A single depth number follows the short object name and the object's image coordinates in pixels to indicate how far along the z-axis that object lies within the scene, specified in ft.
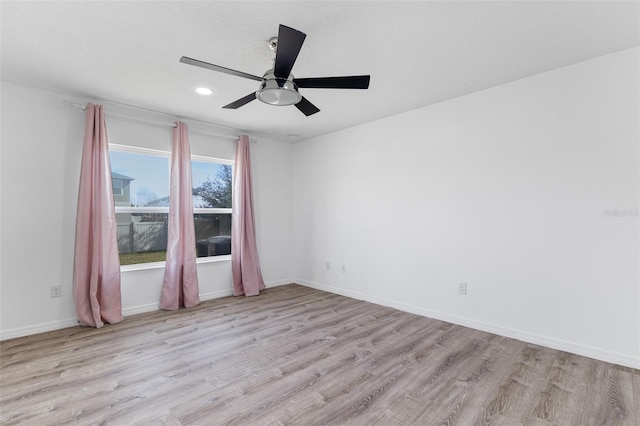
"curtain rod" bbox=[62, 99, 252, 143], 11.00
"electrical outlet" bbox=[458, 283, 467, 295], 11.04
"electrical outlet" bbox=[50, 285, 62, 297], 10.73
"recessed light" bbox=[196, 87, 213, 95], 10.43
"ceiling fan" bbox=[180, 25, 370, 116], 6.31
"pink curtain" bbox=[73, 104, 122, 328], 10.88
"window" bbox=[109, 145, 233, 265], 12.64
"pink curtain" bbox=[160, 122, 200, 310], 13.08
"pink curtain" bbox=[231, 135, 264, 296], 15.40
